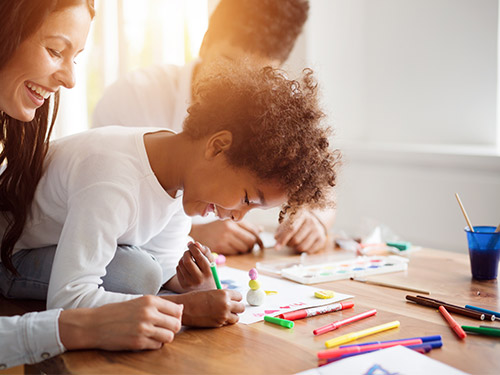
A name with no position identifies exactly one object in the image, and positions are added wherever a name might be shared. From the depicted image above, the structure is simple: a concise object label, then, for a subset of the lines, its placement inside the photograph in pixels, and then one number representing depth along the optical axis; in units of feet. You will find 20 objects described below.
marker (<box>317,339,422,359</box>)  2.96
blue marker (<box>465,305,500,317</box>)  3.59
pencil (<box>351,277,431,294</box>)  4.18
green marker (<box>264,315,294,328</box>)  3.45
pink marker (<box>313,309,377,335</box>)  3.34
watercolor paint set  4.51
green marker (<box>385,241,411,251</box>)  5.47
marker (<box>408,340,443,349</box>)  3.08
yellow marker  3.14
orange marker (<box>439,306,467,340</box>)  3.27
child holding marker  3.58
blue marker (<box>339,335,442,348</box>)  3.17
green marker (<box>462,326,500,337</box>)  3.29
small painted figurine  3.88
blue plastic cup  4.38
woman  3.10
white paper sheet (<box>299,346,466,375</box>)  2.79
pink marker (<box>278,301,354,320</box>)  3.61
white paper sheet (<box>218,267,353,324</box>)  3.74
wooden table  2.92
